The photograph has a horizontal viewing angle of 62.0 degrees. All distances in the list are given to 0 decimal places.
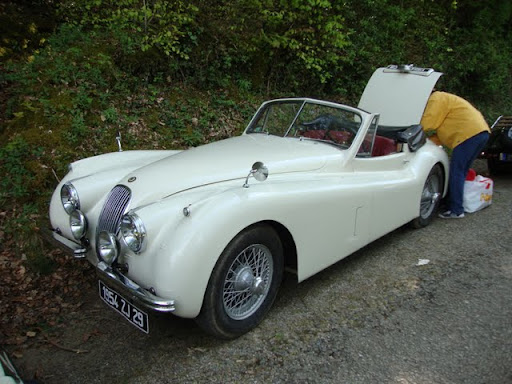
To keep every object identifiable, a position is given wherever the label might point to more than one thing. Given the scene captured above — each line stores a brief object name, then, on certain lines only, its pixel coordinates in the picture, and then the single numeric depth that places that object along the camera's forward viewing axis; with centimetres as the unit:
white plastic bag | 551
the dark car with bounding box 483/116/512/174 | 667
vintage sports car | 260
